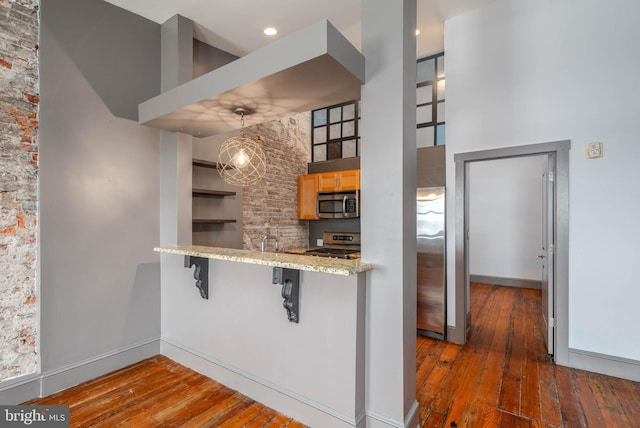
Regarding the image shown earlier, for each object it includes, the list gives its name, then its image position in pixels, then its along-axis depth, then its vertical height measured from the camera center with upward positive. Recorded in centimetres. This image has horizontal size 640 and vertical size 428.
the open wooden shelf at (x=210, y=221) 328 -7
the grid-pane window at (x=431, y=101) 404 +149
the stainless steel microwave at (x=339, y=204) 450 +14
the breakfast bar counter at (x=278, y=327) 186 -83
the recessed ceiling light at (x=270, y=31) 337 +201
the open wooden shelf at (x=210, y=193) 333 +24
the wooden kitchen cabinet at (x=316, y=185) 459 +44
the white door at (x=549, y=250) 301 -35
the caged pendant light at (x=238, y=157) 247 +57
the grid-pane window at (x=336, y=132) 502 +138
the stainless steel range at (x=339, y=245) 427 -50
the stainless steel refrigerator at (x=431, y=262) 348 -55
